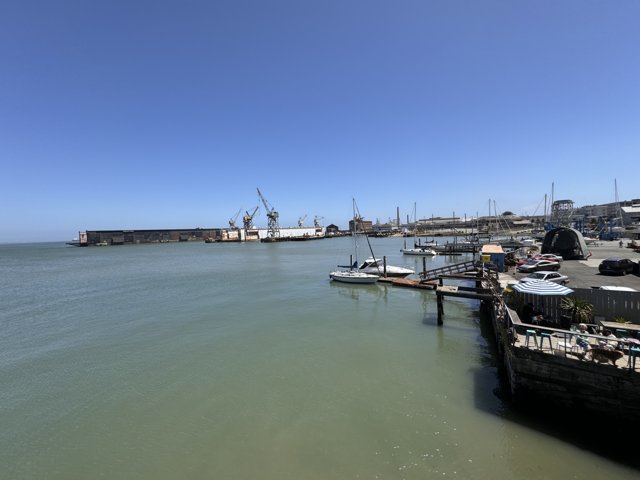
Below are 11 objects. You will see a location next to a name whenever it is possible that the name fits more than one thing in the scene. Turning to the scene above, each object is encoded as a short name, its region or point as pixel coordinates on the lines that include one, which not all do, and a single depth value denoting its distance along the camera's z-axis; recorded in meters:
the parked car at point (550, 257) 32.54
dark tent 37.66
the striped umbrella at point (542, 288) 14.27
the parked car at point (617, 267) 24.75
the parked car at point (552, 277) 22.33
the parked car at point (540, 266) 29.70
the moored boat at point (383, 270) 43.66
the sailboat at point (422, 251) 69.69
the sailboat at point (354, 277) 40.61
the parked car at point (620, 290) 14.34
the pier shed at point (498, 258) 31.88
